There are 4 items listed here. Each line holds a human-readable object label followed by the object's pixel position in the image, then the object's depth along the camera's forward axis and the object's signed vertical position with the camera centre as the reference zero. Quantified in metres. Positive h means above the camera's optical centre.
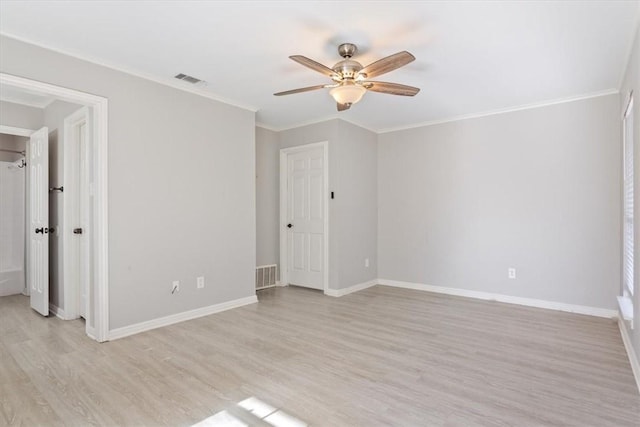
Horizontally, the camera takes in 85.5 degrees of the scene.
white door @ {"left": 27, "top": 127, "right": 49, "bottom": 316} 3.76 -0.10
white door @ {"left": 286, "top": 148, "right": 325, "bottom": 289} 5.01 -0.12
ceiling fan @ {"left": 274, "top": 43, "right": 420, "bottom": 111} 2.63 +1.07
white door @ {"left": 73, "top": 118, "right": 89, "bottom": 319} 3.44 -0.06
